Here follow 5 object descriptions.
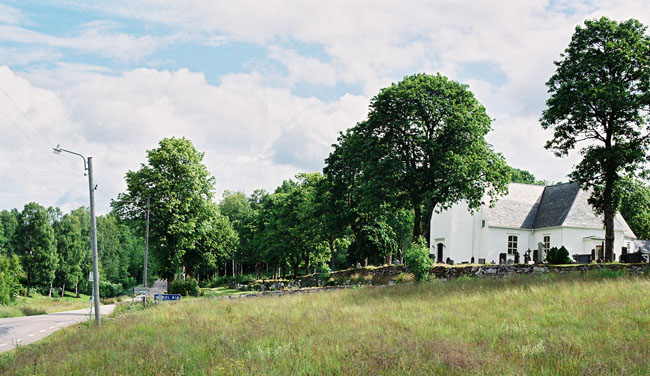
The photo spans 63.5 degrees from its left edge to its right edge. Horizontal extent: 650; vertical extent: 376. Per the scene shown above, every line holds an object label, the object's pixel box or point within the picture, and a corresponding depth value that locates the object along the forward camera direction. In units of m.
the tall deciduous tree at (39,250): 73.44
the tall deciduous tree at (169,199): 44.22
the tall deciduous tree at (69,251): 80.44
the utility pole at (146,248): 39.13
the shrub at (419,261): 29.05
